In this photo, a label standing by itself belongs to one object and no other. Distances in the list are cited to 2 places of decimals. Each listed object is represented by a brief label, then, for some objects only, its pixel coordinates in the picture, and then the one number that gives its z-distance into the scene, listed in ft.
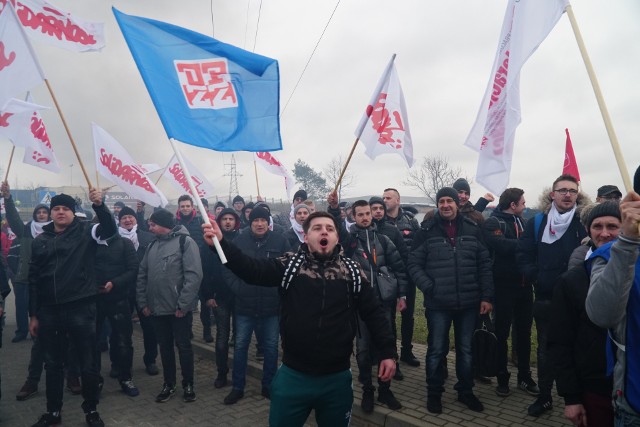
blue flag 11.33
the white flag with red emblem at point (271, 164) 34.12
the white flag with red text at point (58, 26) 16.83
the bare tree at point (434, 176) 134.43
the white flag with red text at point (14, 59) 14.34
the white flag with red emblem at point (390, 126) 19.83
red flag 21.06
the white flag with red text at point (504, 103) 12.05
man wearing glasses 14.08
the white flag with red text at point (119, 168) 21.35
